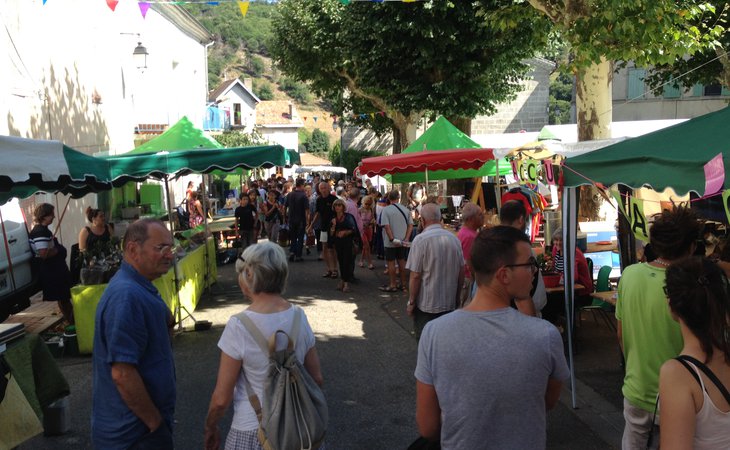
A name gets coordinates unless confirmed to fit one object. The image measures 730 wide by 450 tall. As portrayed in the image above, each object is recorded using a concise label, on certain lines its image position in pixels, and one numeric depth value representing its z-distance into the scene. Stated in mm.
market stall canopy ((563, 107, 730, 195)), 4125
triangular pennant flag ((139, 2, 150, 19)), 12997
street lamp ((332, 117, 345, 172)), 48894
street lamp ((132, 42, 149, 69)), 17453
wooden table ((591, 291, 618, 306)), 6925
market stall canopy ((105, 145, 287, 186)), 8641
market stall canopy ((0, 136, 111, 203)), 5270
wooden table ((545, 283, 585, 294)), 7726
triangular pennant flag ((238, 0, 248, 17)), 10120
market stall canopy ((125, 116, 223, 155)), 10695
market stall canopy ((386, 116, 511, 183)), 12523
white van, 8562
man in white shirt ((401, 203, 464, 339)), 5820
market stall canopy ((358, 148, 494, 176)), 11109
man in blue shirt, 2943
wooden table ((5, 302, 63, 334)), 8125
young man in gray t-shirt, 2395
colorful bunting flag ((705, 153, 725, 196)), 3818
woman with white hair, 2947
